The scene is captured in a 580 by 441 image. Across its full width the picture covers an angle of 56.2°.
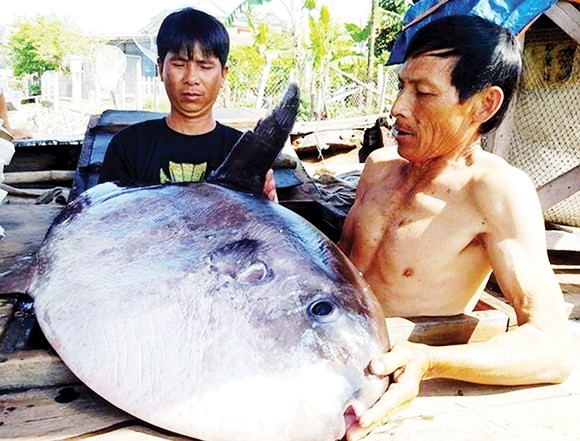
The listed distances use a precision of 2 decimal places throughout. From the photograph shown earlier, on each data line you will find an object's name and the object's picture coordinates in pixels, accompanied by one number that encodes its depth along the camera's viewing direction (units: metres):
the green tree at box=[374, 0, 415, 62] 18.20
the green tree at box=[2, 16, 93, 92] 30.95
